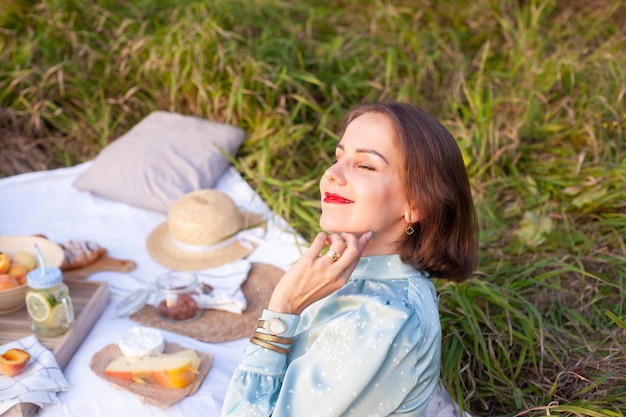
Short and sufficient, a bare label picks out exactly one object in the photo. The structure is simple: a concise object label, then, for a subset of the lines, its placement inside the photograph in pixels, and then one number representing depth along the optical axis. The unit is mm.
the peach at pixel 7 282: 2656
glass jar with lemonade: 2504
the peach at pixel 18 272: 2750
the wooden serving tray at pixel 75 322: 2514
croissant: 3236
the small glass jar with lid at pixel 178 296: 2939
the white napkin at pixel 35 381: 2217
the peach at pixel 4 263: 2746
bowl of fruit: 2670
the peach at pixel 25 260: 2848
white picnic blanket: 2354
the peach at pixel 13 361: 2322
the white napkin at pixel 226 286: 3029
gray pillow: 3943
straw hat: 3436
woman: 1631
